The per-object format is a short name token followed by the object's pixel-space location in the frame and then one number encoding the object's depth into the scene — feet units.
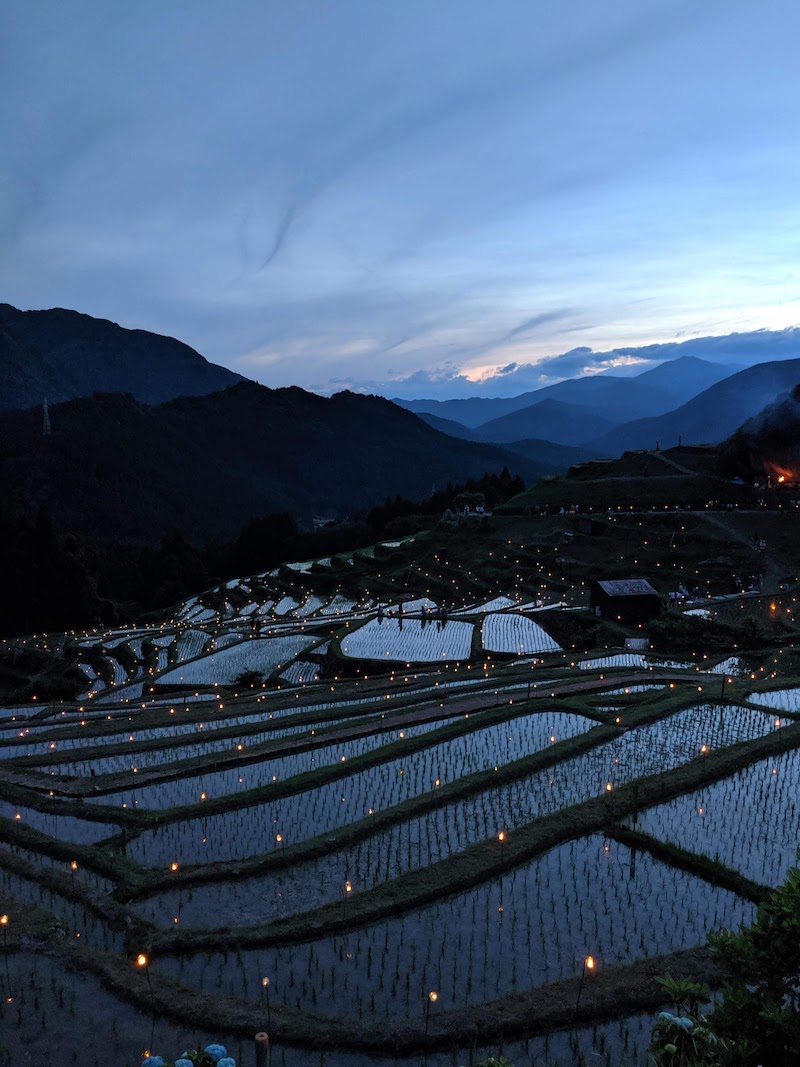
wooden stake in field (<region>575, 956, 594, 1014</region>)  28.46
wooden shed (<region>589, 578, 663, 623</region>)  121.49
